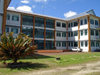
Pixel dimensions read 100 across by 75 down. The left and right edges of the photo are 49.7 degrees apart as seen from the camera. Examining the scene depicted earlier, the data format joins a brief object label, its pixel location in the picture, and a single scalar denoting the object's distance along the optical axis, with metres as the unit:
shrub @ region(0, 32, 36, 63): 9.01
